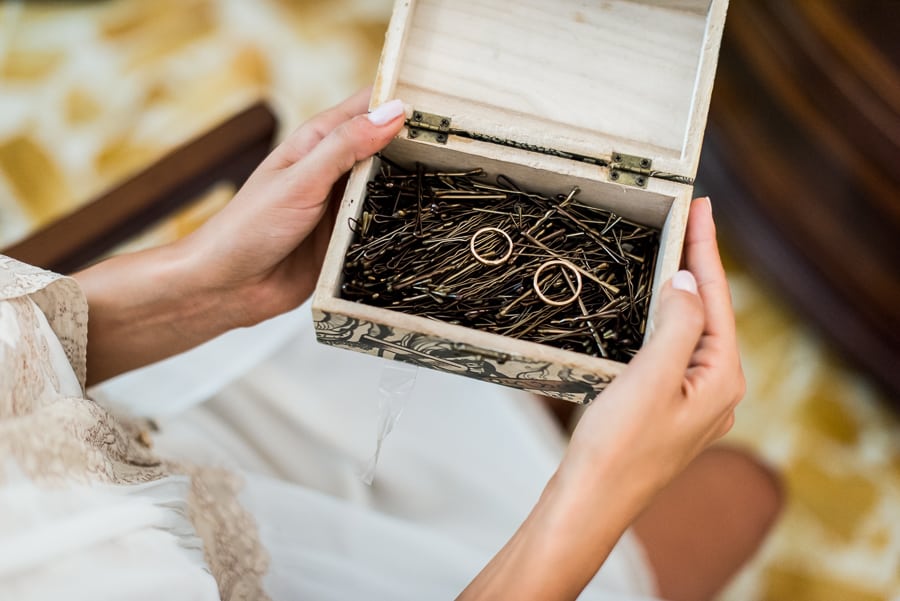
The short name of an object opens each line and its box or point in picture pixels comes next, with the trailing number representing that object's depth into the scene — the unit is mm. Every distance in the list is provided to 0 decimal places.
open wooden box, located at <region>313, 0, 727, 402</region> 949
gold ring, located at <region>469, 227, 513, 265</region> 974
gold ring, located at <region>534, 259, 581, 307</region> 939
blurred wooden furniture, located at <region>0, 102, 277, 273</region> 1083
